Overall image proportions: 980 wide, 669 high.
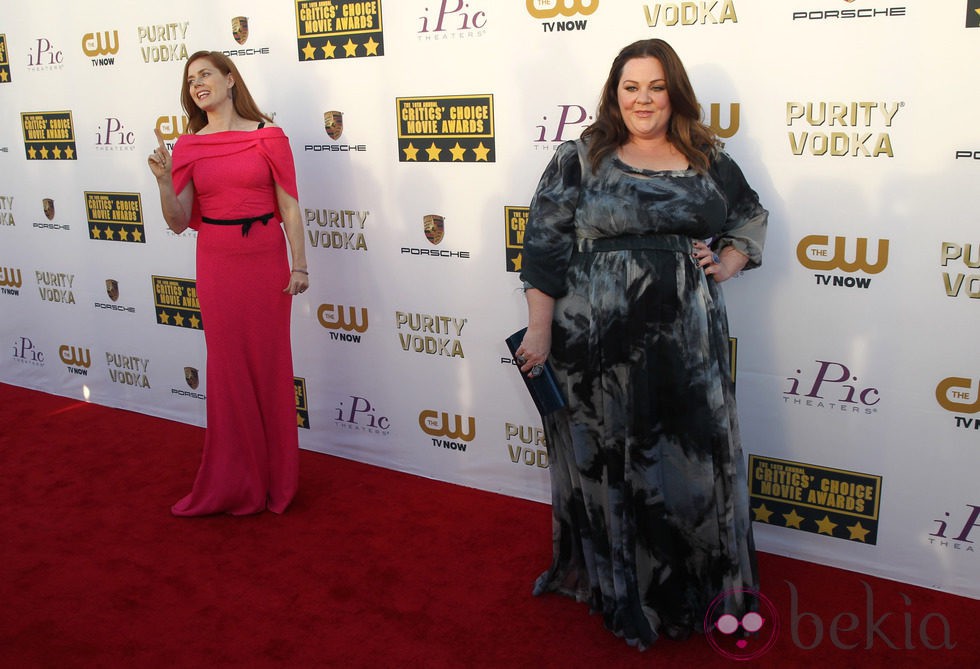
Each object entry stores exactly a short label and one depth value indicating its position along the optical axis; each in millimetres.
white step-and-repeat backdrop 2738
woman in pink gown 3348
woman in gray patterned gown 2494
